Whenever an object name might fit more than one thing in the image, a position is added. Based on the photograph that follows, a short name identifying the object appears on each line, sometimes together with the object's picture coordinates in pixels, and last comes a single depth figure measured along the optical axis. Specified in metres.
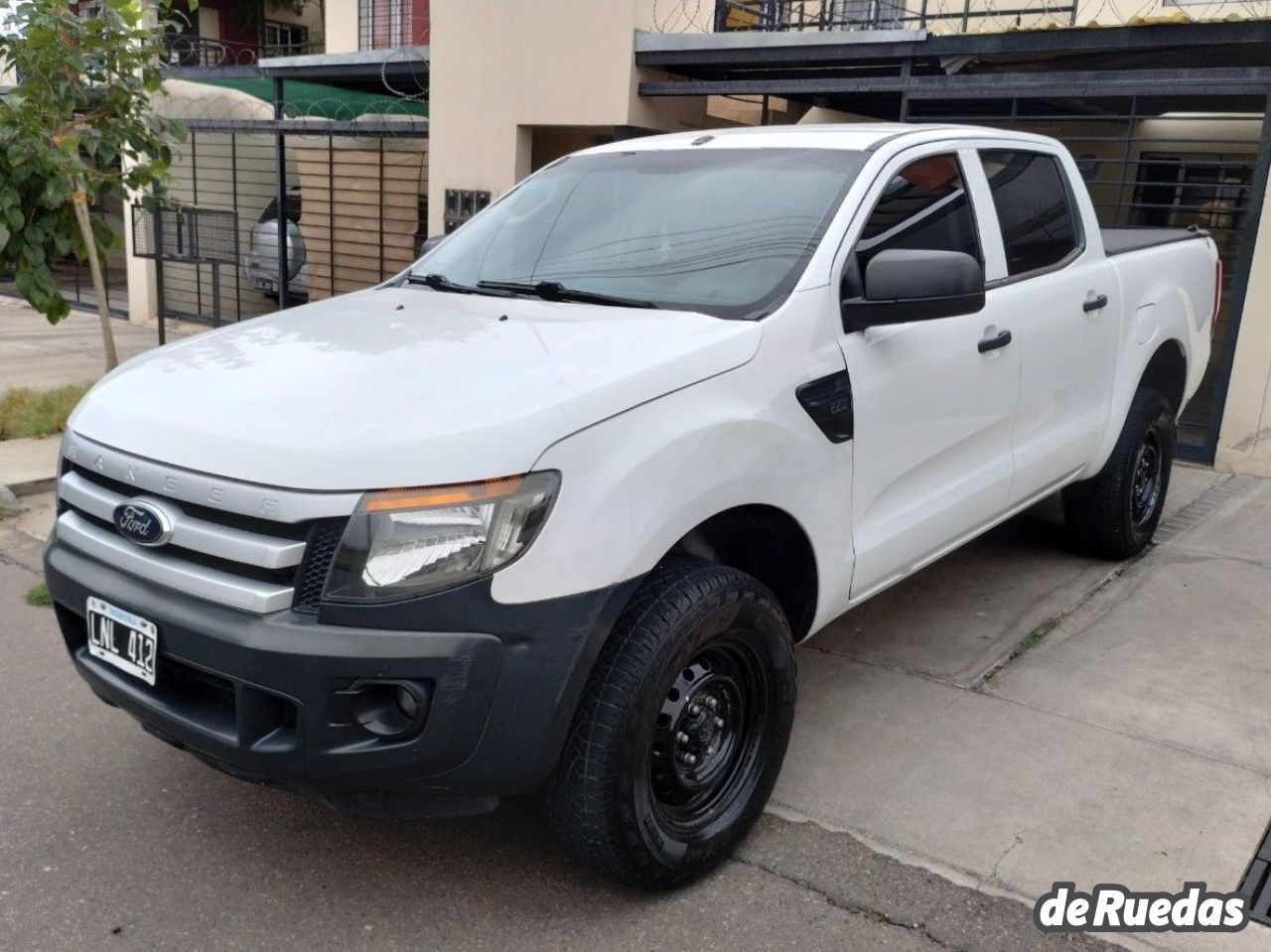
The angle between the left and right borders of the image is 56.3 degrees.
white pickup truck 2.49
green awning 12.66
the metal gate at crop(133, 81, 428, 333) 11.47
